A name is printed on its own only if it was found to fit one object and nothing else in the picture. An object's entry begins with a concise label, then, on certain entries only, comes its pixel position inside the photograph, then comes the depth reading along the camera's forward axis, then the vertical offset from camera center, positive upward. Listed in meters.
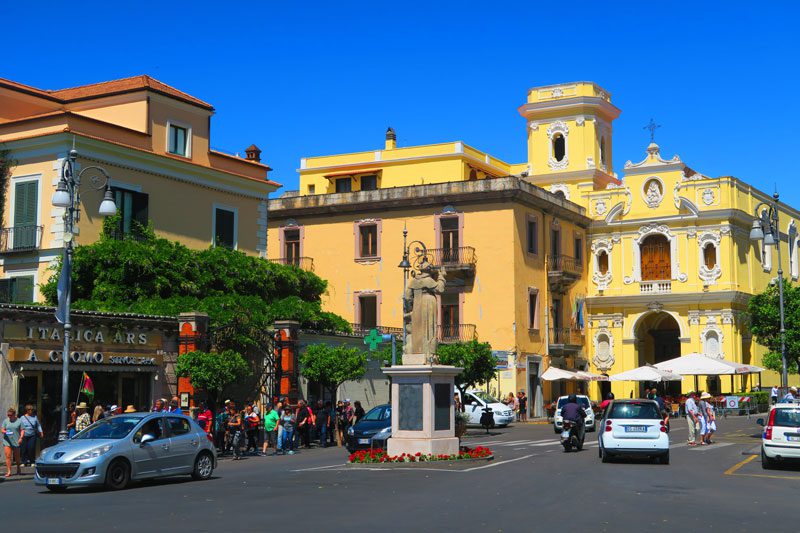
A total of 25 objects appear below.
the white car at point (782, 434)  22.98 -1.21
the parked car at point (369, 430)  28.06 -1.38
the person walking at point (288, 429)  30.33 -1.43
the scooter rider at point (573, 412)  28.12 -0.89
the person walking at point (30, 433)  23.50 -1.19
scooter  28.09 -1.51
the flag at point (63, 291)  23.50 +1.97
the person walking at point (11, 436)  22.94 -1.22
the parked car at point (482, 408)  43.25 -1.20
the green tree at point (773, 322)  48.09 +2.59
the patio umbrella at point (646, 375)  48.34 +0.16
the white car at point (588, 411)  39.28 -1.22
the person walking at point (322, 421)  34.00 -1.37
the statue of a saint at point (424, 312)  23.19 +1.47
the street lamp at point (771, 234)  35.60 +4.93
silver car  18.55 -1.36
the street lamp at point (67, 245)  23.00 +2.98
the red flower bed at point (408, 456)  22.55 -1.68
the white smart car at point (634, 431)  24.20 -1.20
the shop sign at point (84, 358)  25.97 +0.57
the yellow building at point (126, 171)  33.97 +7.23
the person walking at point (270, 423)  29.66 -1.23
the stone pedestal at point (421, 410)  22.66 -0.68
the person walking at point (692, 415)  33.03 -1.15
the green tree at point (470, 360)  40.78 +0.72
